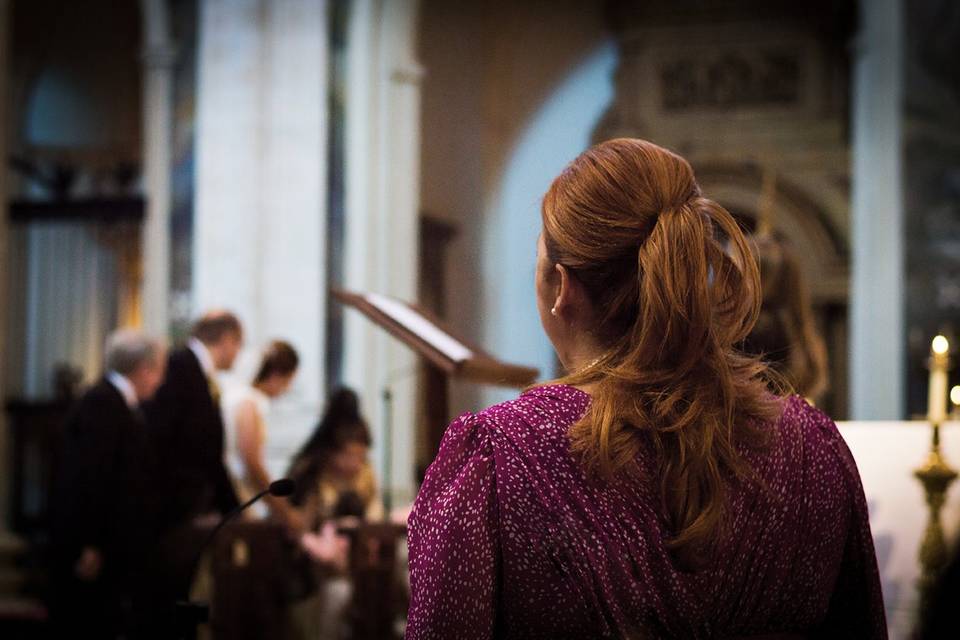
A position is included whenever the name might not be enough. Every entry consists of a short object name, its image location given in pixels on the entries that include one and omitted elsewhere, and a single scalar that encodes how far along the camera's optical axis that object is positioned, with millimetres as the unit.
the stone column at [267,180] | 9039
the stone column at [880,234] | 9453
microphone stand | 2932
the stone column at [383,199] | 9430
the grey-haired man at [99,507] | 5770
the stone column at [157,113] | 10211
